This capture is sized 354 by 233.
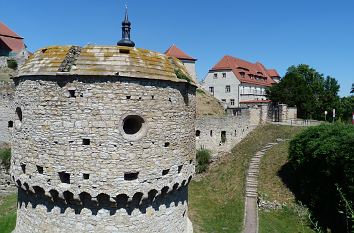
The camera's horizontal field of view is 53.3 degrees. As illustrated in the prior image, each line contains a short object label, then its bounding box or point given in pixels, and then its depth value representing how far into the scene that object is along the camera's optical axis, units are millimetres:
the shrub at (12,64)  52375
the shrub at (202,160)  35500
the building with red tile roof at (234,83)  64625
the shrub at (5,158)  32062
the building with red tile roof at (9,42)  58094
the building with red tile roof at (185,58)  67938
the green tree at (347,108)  67750
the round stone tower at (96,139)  11547
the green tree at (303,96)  54375
